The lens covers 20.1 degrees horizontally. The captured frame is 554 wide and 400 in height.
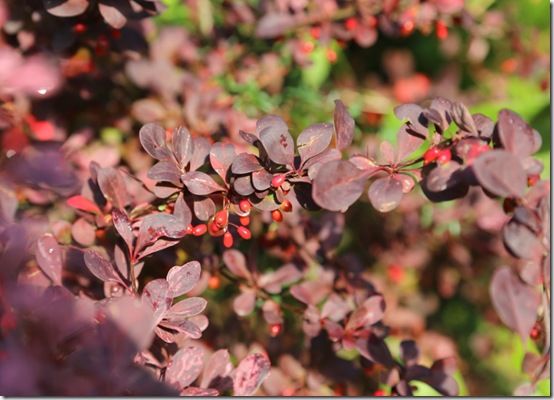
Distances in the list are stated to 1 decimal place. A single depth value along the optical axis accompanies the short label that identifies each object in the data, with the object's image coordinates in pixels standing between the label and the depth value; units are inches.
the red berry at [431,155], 25.9
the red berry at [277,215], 26.9
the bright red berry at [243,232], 26.9
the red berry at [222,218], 26.5
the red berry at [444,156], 25.7
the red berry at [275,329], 29.1
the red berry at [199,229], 26.7
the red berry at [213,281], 29.8
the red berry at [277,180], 26.0
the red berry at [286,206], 26.6
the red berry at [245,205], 26.5
